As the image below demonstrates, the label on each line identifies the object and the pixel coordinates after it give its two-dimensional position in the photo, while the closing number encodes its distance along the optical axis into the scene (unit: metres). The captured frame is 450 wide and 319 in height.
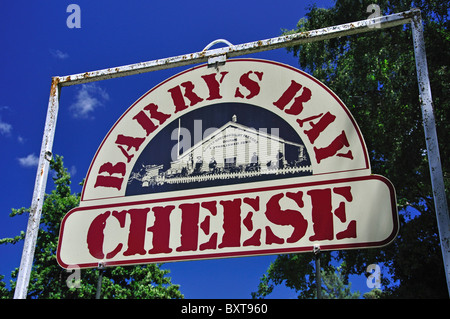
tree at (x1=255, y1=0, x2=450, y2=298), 12.51
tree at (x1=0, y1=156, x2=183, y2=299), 17.92
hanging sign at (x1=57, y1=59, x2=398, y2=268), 3.31
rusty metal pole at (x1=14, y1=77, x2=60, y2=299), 3.59
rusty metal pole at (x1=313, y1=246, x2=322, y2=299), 2.89
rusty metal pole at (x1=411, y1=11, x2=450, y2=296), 2.83
